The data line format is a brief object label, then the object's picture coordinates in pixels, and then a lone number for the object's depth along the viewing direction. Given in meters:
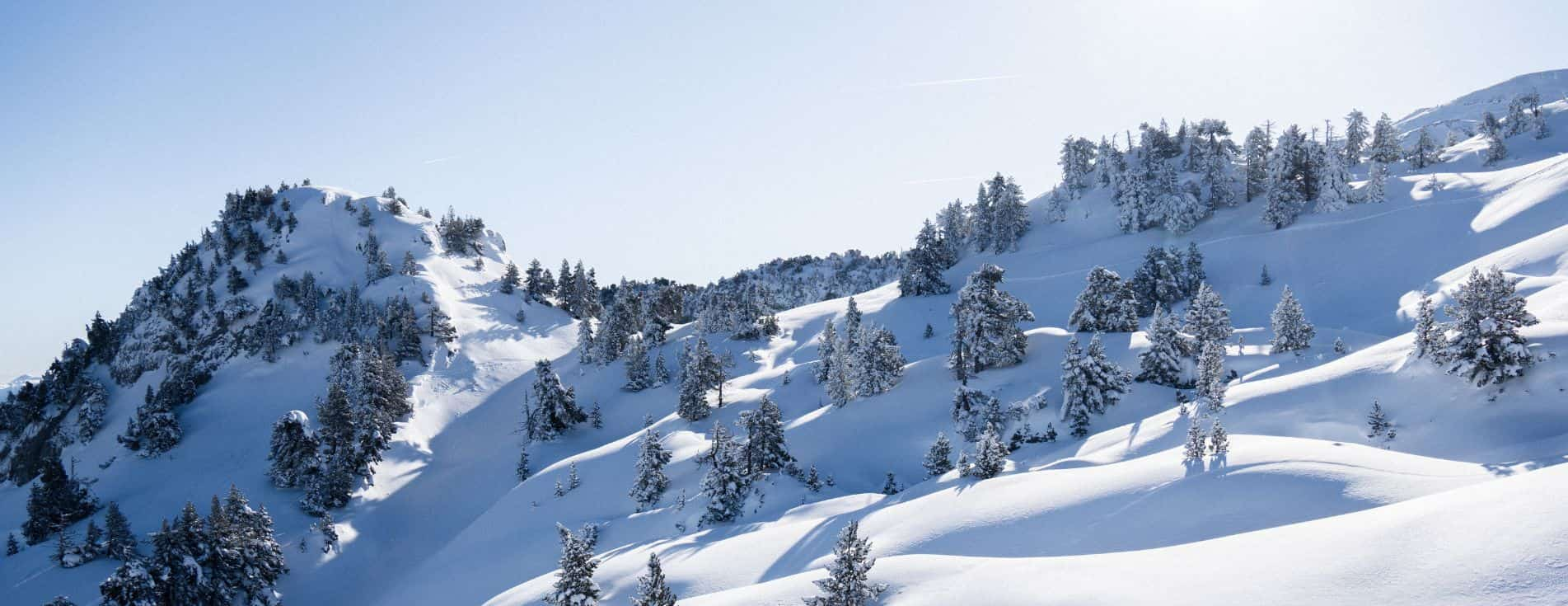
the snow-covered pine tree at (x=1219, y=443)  25.42
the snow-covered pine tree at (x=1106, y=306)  58.72
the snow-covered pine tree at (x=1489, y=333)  28.69
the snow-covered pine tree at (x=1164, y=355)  46.78
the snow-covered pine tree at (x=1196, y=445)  25.14
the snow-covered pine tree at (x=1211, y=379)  35.09
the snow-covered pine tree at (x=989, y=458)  31.91
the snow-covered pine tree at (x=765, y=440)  43.69
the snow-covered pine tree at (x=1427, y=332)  31.80
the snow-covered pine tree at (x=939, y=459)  40.53
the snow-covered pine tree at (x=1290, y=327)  47.31
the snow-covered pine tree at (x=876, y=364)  56.47
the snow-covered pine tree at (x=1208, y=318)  49.94
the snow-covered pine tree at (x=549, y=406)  65.81
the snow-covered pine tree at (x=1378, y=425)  29.52
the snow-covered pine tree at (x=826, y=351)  64.19
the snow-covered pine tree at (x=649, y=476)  44.09
